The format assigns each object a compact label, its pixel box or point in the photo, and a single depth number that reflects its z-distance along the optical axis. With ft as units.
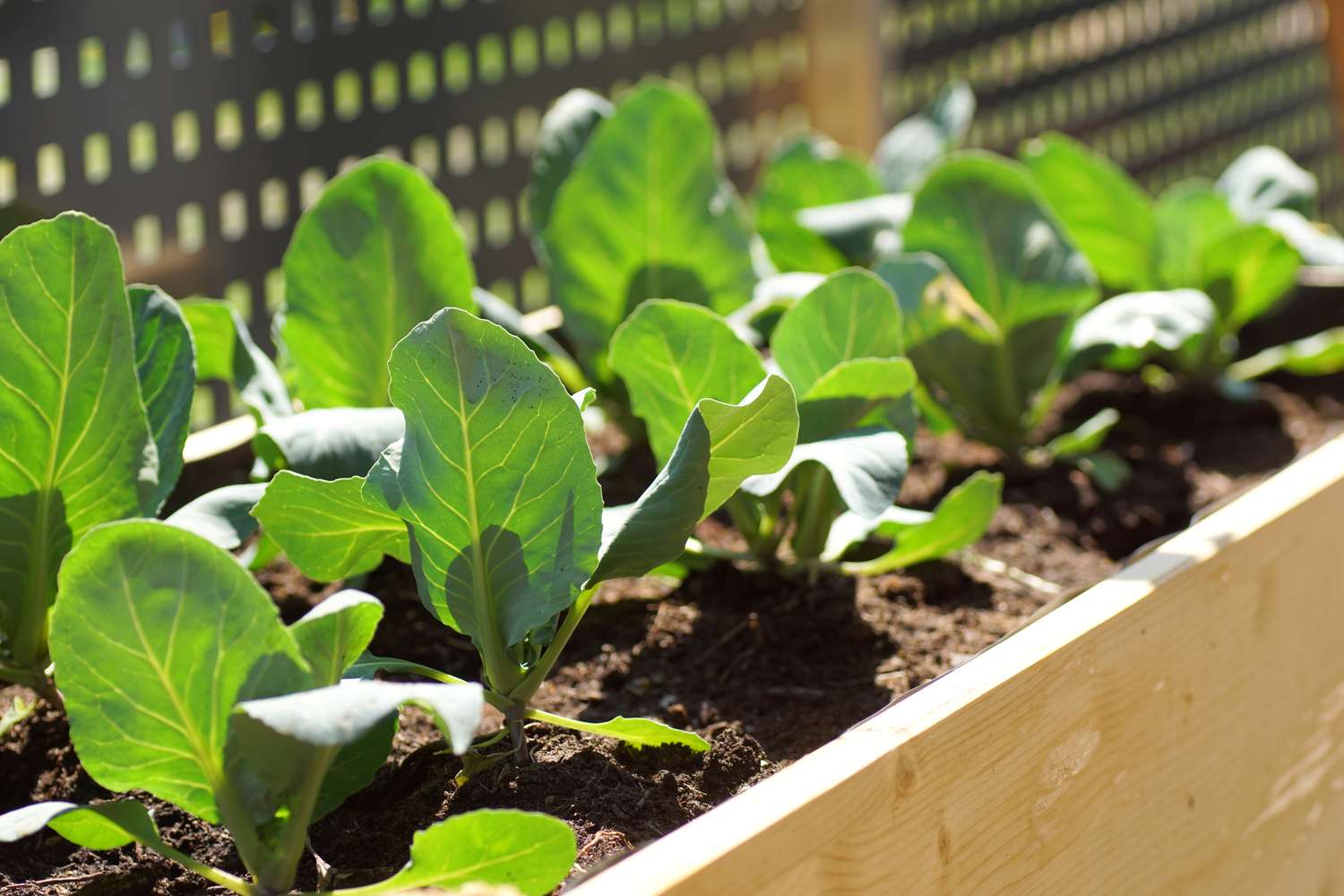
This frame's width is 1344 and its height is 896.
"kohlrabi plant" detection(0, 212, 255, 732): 4.08
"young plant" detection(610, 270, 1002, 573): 4.25
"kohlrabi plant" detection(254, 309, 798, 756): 3.87
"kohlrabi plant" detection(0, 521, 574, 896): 3.70
